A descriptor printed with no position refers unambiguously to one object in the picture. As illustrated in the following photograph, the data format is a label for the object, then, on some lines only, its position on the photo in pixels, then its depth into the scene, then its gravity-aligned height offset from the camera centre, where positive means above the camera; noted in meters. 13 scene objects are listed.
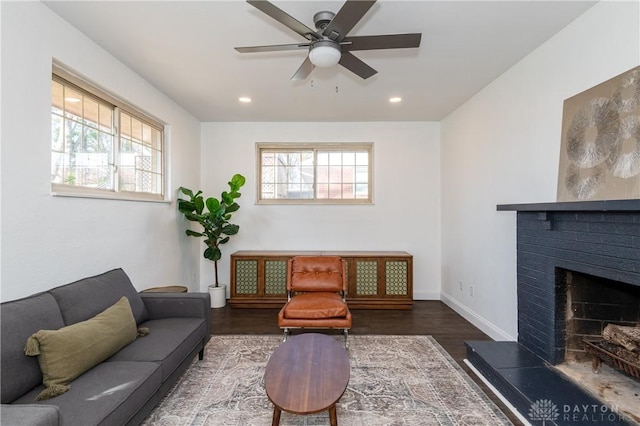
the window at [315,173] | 4.98 +0.69
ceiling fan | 1.75 +1.15
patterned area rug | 1.99 -1.36
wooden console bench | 4.35 -0.95
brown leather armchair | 2.94 -0.91
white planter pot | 4.37 -1.21
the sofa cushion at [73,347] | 1.55 -0.76
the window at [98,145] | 2.33 +0.65
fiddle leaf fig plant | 3.96 +0.00
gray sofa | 1.40 -0.91
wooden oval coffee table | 1.57 -0.97
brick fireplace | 1.69 -0.29
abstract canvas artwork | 1.80 +0.48
